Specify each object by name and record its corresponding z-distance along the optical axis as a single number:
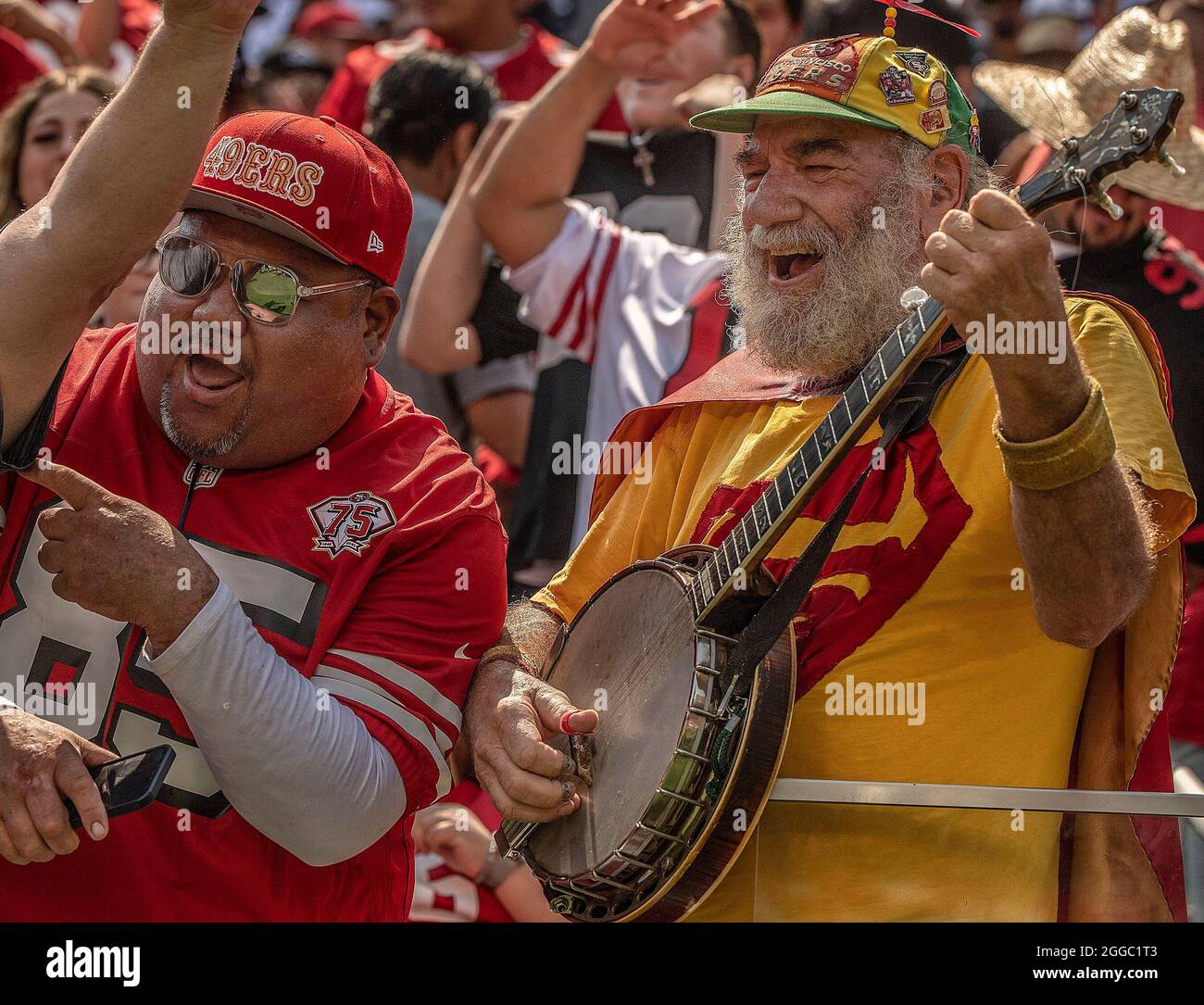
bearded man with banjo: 2.52
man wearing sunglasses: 2.22
